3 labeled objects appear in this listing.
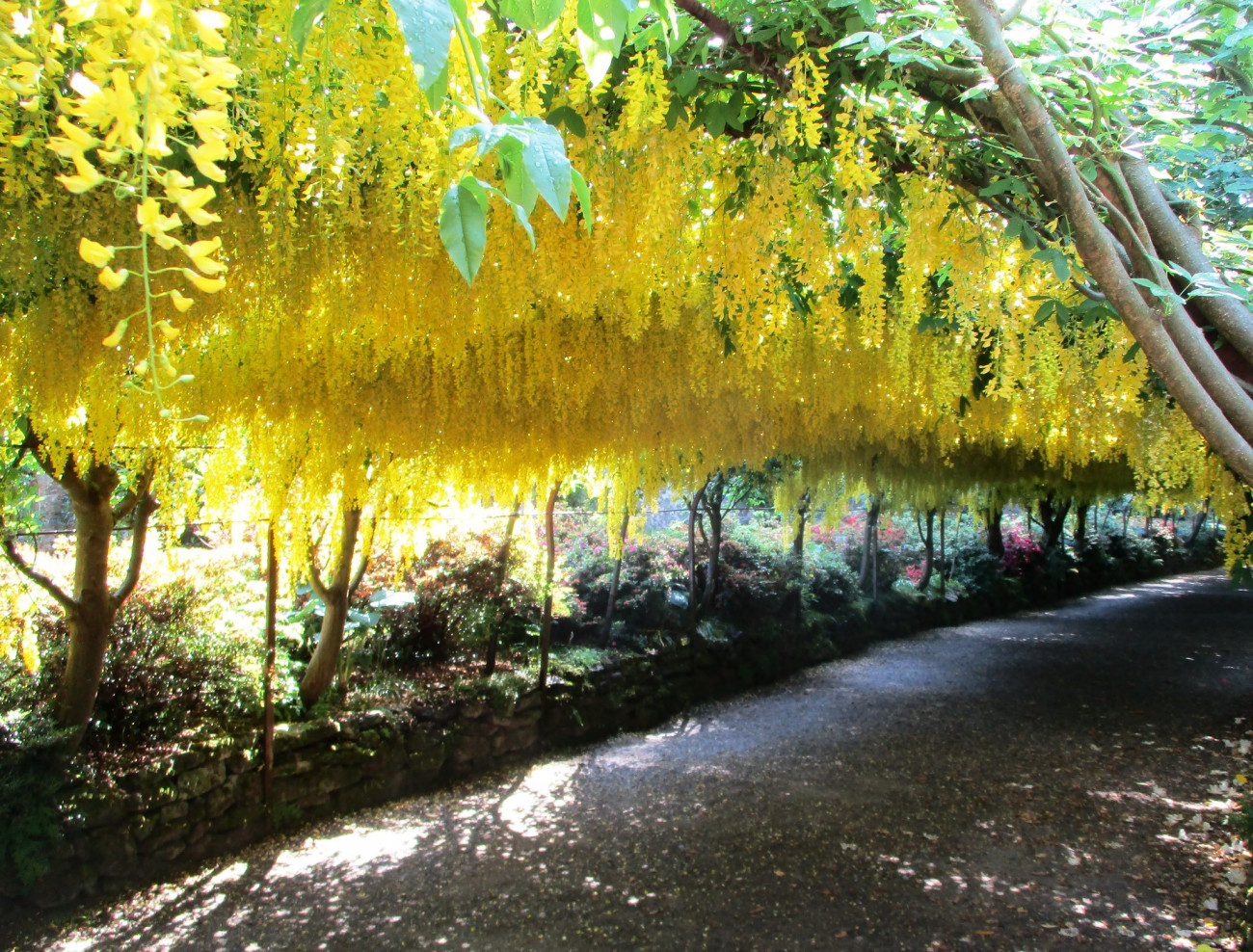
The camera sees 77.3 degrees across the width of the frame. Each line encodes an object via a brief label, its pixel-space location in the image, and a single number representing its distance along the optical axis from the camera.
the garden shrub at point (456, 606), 5.41
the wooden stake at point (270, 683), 3.93
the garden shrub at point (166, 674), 3.81
